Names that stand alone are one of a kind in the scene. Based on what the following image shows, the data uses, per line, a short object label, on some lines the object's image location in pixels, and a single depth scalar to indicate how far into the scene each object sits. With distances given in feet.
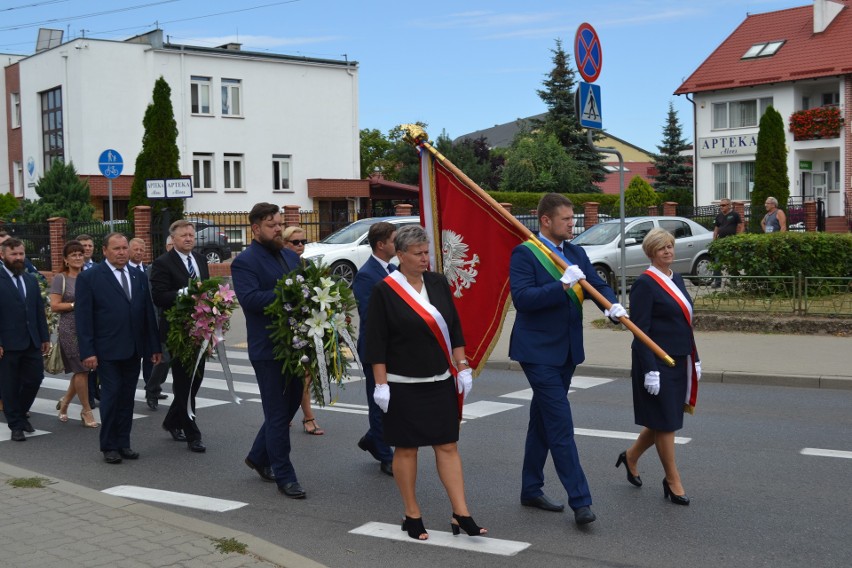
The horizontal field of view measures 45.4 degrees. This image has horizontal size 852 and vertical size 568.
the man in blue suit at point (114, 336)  26.23
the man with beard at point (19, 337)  30.07
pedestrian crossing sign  45.83
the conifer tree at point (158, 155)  95.71
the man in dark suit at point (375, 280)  24.22
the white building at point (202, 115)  135.54
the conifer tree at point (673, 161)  198.49
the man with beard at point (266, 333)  22.43
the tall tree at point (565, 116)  202.28
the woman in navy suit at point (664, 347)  20.75
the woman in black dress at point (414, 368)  18.34
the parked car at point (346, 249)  74.54
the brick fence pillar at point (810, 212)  104.22
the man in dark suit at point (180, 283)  27.94
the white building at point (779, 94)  144.15
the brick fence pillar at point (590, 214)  89.10
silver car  67.00
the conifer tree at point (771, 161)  101.30
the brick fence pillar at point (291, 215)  89.15
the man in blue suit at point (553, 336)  19.42
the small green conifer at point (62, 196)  105.81
